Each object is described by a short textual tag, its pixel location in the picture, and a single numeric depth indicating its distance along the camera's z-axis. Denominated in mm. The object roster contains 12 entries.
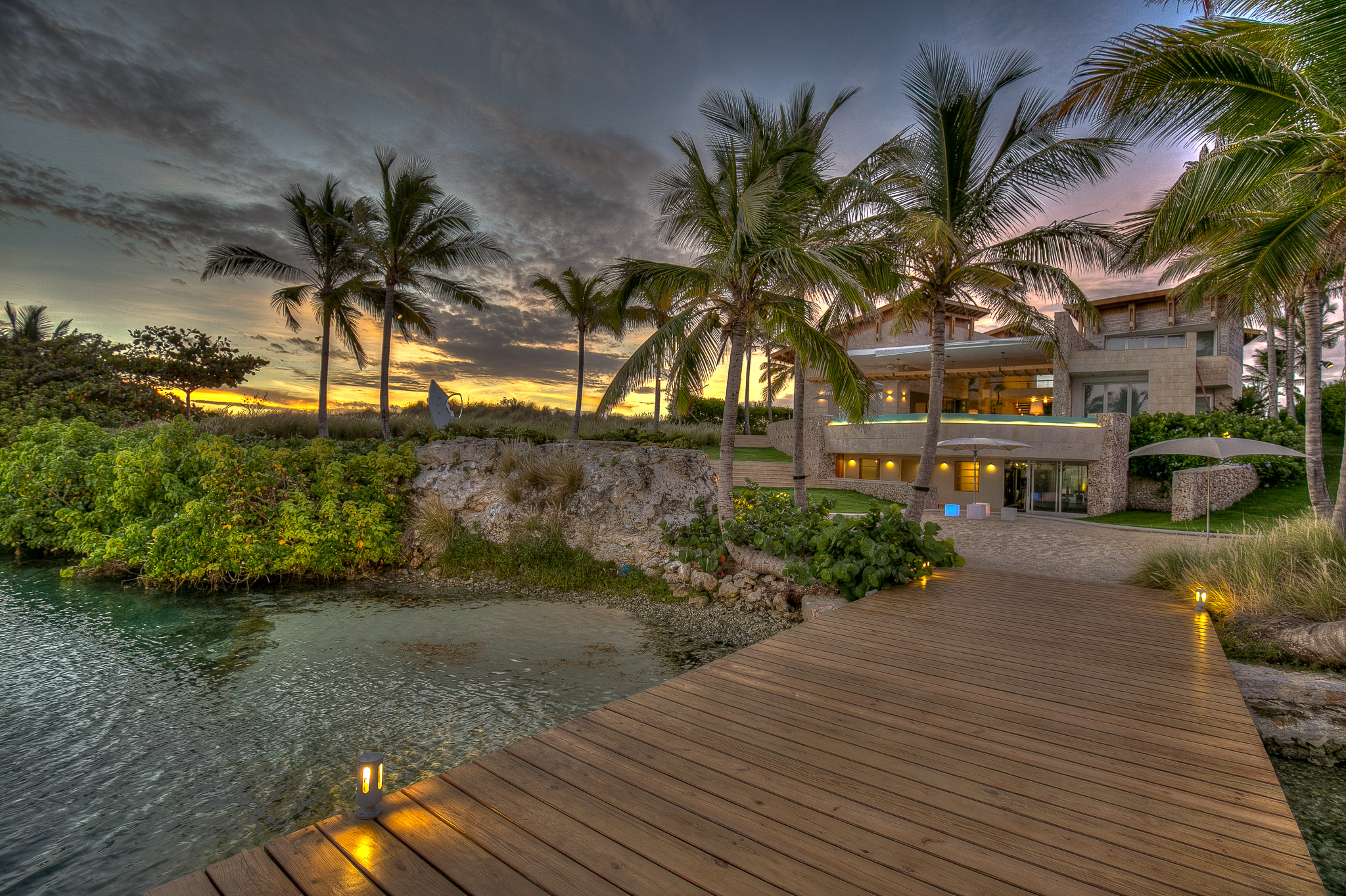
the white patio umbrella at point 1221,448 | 11219
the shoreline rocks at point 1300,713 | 4582
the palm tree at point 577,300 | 23047
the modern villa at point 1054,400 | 18844
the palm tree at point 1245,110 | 5578
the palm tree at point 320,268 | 16766
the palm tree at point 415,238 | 16281
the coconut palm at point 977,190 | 8766
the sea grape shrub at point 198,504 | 9688
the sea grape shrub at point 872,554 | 7543
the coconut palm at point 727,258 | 8883
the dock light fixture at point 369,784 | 2338
